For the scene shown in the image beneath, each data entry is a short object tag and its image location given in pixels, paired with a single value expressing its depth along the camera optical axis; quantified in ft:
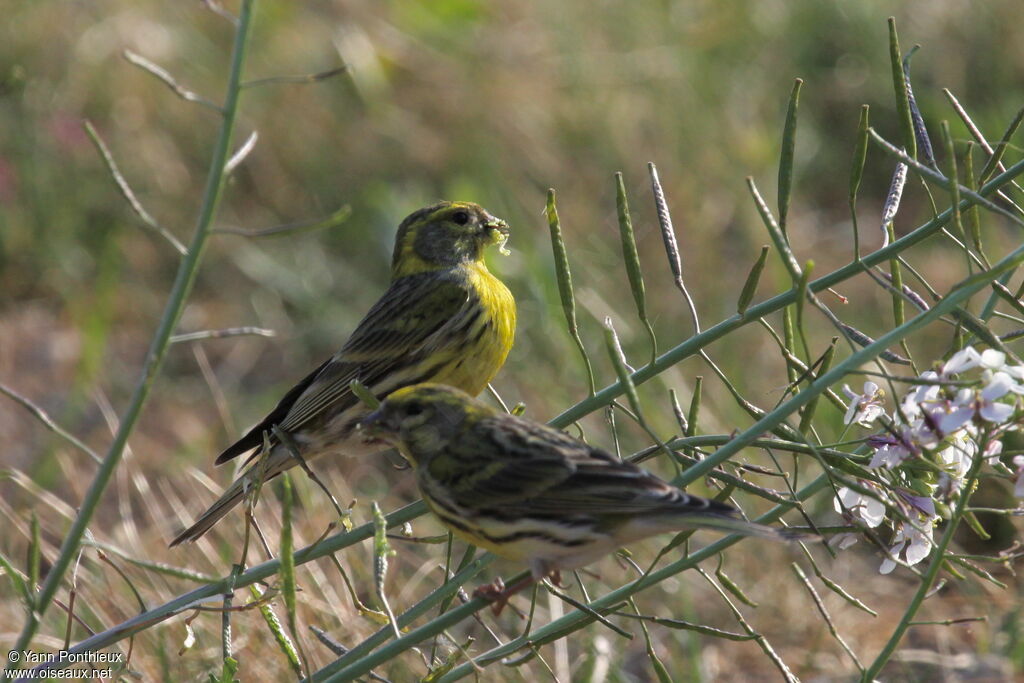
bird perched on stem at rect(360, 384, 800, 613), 16.39
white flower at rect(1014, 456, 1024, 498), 14.74
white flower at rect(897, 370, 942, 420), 14.97
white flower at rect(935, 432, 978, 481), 15.91
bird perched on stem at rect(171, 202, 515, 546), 24.80
